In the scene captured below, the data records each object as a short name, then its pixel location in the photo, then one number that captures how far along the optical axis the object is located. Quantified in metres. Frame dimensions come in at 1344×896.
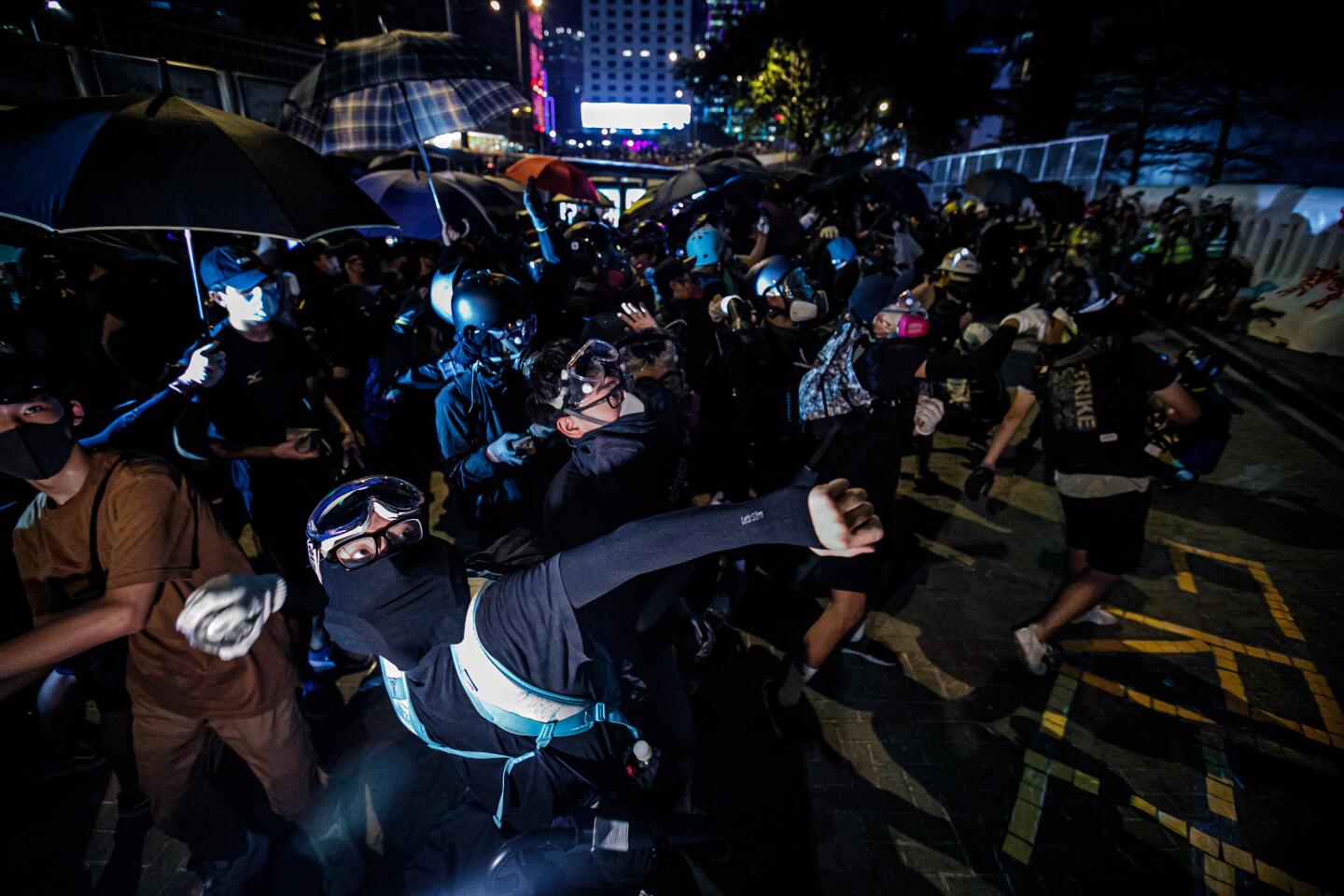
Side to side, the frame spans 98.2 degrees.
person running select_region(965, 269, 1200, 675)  3.53
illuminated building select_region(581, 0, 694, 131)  145.88
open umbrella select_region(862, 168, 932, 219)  12.82
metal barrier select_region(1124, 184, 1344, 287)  10.93
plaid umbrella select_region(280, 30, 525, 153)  4.98
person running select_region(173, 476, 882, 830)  1.47
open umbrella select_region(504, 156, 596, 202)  11.47
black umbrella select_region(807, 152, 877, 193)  11.18
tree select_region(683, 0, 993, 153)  24.47
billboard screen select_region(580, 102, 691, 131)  96.25
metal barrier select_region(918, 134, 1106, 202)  20.17
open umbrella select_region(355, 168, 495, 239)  7.39
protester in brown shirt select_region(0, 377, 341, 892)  1.96
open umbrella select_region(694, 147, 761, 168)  12.98
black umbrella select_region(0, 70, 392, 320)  2.58
